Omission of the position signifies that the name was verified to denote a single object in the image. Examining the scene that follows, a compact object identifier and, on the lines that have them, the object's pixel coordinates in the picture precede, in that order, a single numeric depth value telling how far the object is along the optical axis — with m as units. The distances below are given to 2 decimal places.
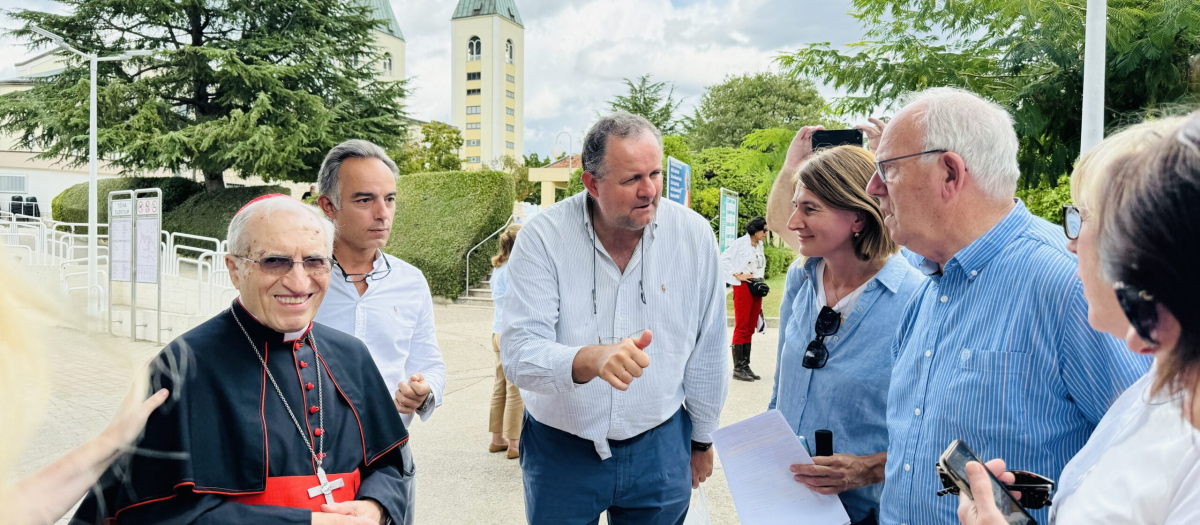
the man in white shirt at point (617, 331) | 2.67
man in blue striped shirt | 1.72
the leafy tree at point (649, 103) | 33.22
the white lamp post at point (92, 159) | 19.30
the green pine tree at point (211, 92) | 25.14
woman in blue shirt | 2.44
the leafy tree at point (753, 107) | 44.53
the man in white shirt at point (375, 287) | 3.05
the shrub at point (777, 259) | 24.38
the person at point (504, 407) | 6.00
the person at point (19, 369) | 0.81
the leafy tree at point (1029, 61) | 8.54
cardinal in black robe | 1.85
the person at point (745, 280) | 9.28
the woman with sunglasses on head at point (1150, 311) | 0.95
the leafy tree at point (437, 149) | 45.97
